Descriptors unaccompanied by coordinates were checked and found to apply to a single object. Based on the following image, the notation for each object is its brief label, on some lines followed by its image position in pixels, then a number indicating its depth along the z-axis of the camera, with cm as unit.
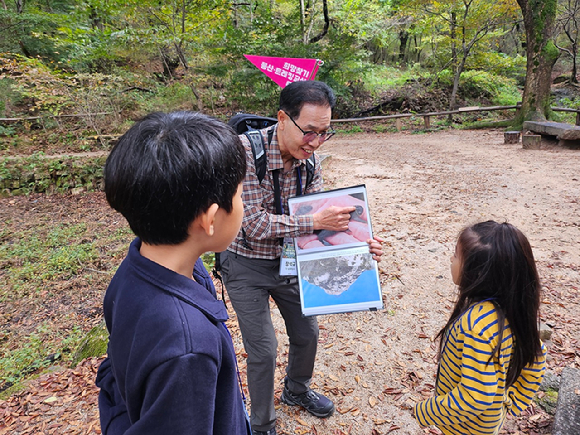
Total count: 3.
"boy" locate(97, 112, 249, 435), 71
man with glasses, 166
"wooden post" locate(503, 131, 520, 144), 922
